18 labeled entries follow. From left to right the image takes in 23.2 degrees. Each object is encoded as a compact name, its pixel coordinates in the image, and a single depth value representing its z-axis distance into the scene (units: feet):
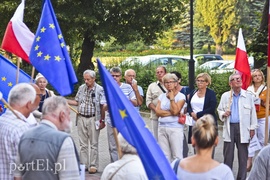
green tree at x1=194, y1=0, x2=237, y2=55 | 197.77
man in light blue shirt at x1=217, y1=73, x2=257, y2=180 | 34.30
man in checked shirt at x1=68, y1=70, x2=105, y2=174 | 37.27
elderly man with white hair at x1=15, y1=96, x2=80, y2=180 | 17.33
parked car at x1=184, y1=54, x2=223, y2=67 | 126.23
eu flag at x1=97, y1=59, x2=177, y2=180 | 16.19
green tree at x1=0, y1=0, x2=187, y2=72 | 86.58
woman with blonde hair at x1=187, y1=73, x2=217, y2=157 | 34.50
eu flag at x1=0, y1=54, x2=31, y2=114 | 30.09
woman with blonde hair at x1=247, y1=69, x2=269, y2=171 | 35.94
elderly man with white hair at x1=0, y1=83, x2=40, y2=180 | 19.49
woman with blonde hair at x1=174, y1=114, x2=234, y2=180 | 16.84
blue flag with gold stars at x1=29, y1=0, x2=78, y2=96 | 27.25
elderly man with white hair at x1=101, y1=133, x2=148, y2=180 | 17.16
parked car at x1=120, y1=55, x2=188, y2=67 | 101.85
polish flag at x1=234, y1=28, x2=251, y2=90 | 35.58
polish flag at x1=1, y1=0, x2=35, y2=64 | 30.94
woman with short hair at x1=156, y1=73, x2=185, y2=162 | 33.71
